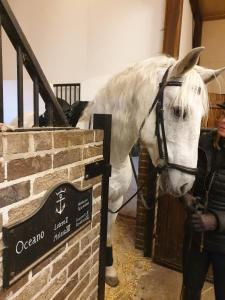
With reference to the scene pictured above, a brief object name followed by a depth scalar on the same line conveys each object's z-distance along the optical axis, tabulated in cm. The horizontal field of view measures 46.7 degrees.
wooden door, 221
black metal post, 122
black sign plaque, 70
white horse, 123
